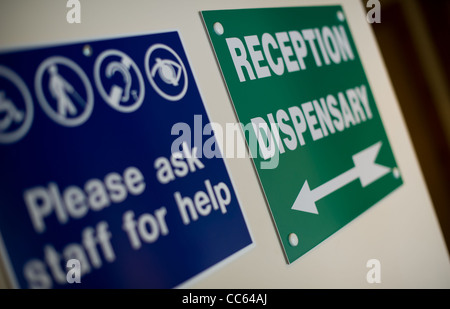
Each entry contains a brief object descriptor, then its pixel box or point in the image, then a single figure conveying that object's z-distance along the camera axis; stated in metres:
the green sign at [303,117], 0.86
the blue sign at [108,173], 0.54
